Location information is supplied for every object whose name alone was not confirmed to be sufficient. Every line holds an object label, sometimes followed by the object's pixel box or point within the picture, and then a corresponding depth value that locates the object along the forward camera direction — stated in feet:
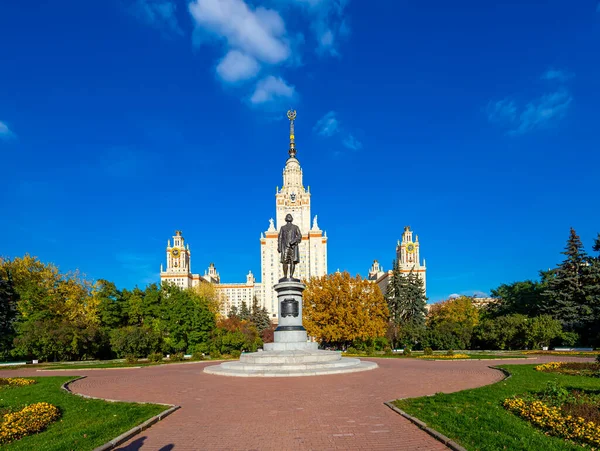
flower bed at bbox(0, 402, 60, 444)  25.35
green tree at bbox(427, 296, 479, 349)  130.62
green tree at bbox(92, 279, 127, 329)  125.90
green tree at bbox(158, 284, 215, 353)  118.73
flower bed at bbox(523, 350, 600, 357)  87.76
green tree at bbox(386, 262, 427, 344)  184.24
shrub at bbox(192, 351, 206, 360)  101.71
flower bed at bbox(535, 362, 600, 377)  50.71
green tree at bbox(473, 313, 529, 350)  117.91
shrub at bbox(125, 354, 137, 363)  89.13
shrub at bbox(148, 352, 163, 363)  93.71
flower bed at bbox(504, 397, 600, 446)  22.29
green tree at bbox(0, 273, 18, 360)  113.80
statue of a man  78.18
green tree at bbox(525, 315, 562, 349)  112.57
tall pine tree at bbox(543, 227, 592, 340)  126.82
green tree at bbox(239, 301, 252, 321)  315.17
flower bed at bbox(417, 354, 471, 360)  86.02
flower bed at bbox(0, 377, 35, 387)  51.93
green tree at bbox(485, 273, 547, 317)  150.41
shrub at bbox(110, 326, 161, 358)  104.99
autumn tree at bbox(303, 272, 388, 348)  126.82
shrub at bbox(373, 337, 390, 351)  132.69
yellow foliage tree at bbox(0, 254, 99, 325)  120.67
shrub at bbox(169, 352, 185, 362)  98.48
